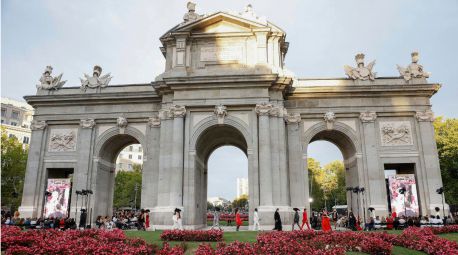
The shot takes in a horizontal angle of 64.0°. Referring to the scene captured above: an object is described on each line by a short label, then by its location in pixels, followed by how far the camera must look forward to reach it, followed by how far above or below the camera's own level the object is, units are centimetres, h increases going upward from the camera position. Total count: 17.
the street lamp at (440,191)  2604 +122
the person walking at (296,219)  2454 -67
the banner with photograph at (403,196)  2803 +102
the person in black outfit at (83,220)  2732 -80
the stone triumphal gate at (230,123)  2734 +682
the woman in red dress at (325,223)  2294 -88
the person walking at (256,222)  2461 -87
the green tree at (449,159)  4069 +545
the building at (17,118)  7668 +2024
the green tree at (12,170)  4747 +493
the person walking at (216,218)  3130 -77
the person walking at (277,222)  2369 -83
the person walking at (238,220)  2594 -78
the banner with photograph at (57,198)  3025 +89
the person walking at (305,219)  2460 -68
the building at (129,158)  9700 +1394
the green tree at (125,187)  6894 +409
